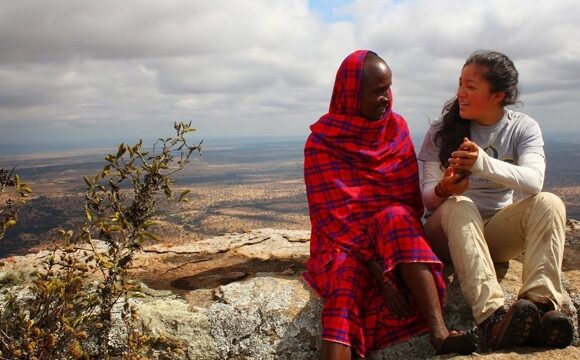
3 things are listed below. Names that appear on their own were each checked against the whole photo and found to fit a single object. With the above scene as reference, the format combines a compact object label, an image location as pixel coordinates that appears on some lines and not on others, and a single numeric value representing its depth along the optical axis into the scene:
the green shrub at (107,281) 2.88
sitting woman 2.77
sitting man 2.85
